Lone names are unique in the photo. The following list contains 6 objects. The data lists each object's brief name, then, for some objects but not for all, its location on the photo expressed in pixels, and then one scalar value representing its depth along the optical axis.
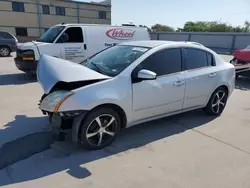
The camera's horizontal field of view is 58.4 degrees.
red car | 8.66
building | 34.21
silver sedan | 3.24
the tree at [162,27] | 65.38
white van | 8.25
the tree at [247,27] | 55.48
